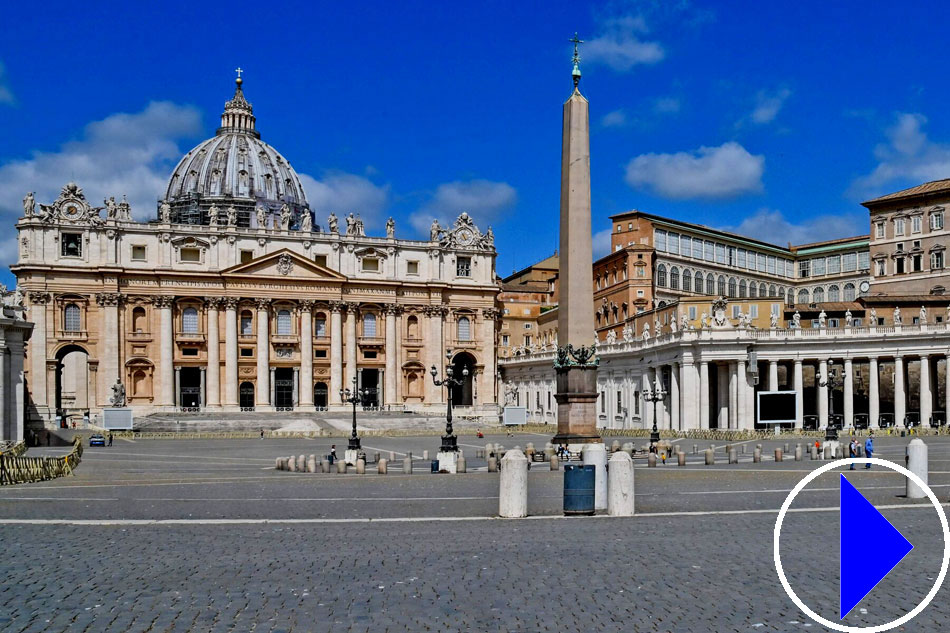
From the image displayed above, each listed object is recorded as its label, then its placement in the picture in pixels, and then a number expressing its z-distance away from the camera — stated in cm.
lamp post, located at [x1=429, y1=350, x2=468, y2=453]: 3266
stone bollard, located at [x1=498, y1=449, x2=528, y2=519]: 1711
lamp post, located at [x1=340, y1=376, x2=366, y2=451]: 3962
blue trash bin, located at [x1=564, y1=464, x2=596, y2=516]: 1722
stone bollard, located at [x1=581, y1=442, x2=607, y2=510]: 1865
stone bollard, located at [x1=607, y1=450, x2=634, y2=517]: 1711
